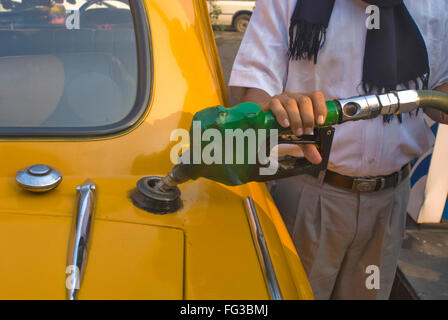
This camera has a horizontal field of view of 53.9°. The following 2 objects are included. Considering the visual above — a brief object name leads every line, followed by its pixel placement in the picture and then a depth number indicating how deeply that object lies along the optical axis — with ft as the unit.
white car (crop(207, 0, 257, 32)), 42.75
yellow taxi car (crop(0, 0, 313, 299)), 2.94
